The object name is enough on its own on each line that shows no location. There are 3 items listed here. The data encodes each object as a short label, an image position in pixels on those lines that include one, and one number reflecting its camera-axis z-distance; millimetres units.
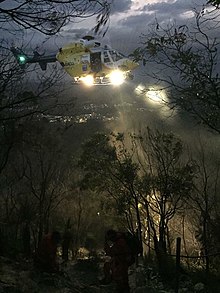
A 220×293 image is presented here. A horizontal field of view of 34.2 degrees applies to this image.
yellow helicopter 19686
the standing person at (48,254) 6840
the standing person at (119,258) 6254
